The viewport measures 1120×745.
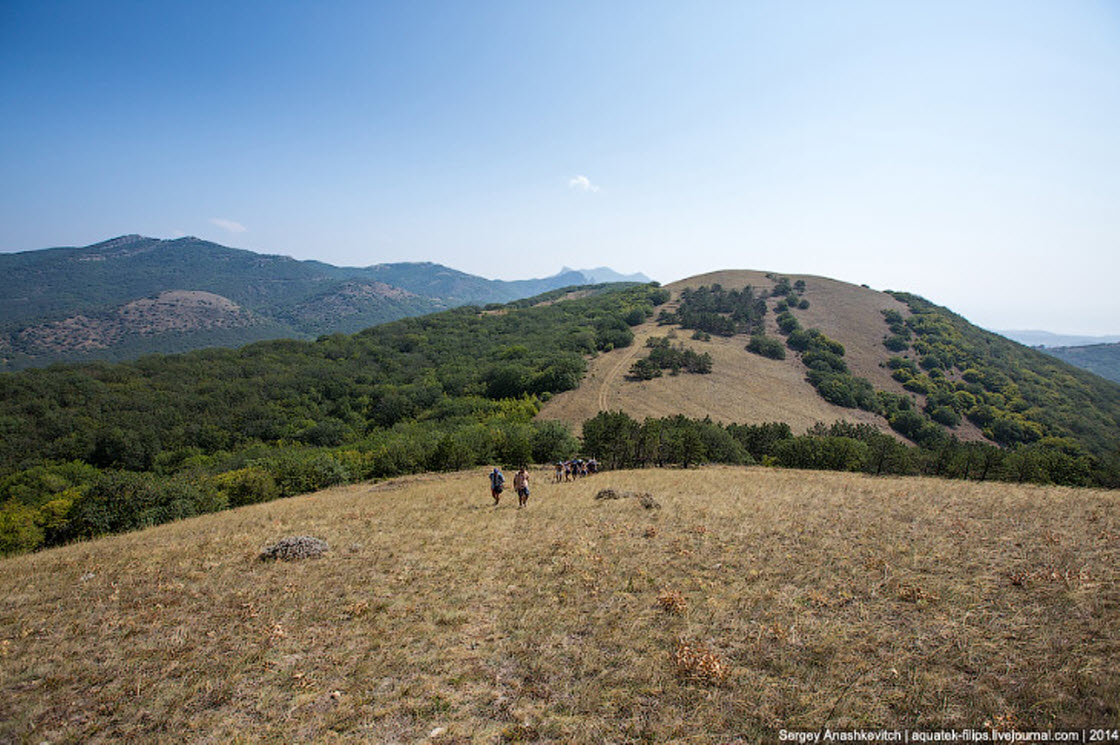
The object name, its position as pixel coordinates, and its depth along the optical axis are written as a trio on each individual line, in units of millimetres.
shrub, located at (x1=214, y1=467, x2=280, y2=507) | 33312
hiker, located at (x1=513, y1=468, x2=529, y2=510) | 19438
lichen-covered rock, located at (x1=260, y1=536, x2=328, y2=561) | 13438
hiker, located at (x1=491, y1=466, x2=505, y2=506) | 20047
